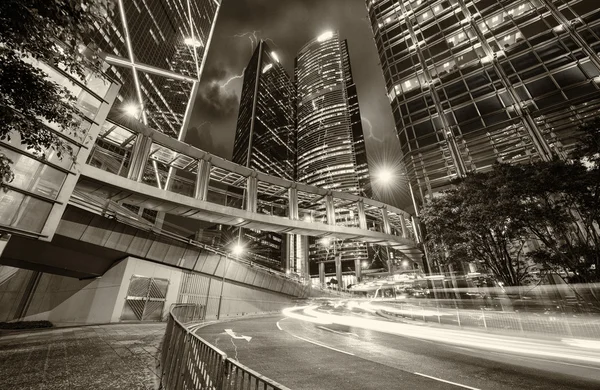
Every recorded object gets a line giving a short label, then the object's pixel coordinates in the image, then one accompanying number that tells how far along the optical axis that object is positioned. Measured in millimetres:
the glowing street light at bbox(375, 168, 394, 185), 26438
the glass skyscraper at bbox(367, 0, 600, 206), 27312
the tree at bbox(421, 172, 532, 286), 15445
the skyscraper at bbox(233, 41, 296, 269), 136875
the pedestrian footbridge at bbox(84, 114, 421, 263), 15328
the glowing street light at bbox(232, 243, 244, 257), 30383
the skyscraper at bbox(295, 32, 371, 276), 126938
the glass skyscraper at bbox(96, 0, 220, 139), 43750
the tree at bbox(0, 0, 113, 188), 4535
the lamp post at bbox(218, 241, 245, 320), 23384
